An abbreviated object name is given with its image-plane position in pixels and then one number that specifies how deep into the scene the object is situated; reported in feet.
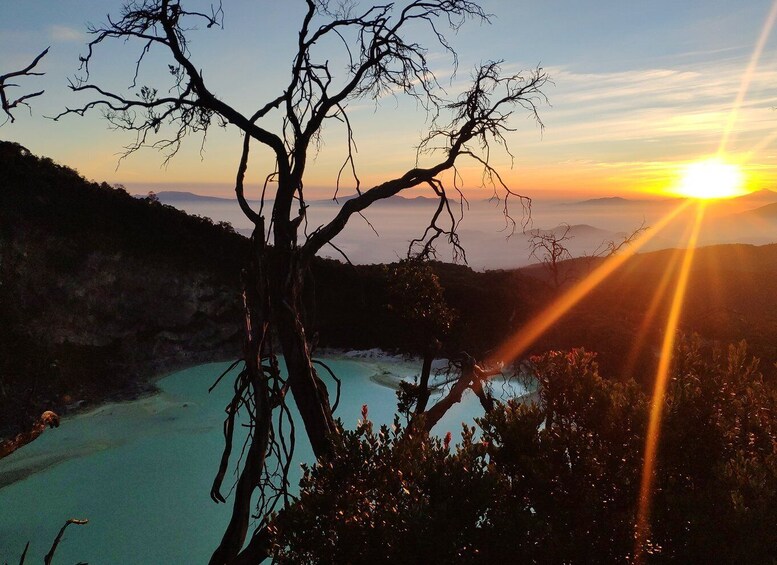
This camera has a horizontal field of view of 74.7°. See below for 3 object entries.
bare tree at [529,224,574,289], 82.17
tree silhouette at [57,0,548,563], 15.38
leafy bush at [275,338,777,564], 11.53
